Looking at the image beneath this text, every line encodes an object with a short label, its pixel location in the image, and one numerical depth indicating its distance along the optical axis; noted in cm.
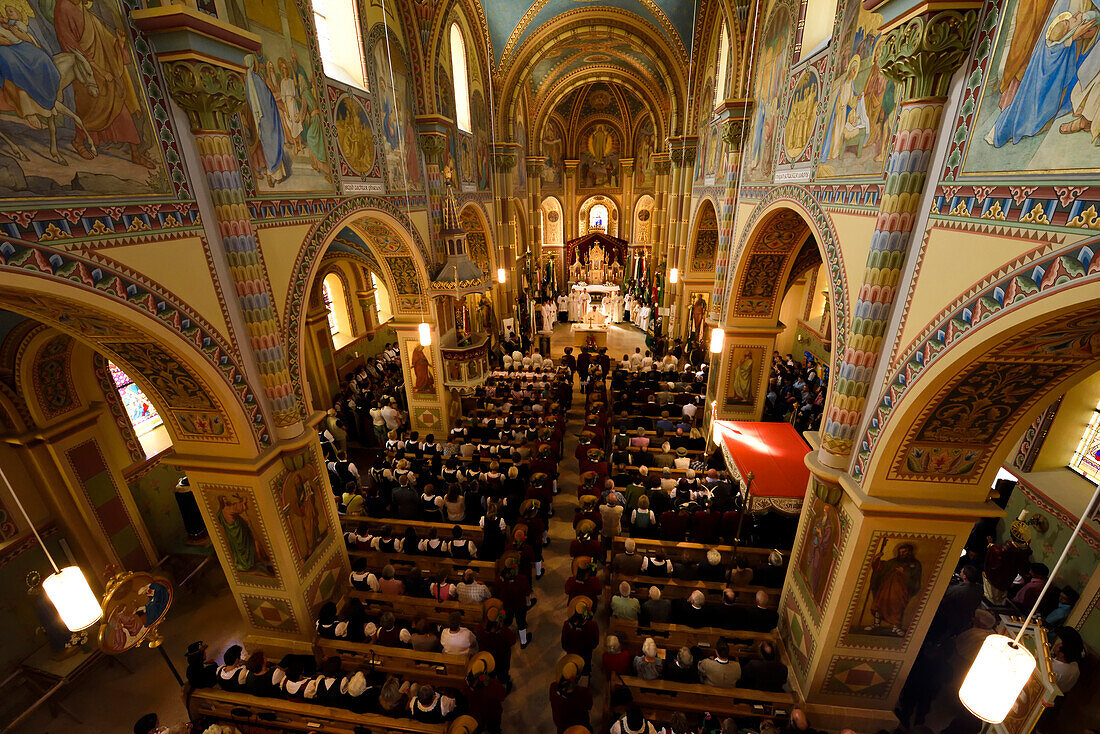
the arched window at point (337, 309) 1664
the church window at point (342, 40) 855
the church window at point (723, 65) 1254
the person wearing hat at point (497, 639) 628
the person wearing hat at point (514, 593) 714
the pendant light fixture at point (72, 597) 408
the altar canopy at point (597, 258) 3086
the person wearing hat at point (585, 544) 772
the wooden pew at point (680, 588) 745
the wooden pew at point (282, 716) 558
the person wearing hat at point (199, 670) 603
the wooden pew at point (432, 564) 811
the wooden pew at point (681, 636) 671
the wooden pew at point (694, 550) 804
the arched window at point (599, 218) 3534
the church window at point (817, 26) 689
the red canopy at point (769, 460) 735
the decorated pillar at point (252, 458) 486
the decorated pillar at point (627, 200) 3244
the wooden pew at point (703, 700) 579
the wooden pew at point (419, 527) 880
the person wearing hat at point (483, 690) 571
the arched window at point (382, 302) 1948
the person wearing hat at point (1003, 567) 724
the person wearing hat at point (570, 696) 554
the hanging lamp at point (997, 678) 306
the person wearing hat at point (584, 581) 722
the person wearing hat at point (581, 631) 644
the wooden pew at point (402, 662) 637
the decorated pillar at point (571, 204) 3319
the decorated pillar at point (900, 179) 391
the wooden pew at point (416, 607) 714
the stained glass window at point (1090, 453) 769
